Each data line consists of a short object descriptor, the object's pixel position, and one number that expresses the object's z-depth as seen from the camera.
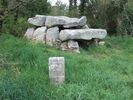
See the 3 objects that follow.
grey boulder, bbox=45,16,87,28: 5.26
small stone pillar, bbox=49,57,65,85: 3.28
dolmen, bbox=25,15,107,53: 5.04
